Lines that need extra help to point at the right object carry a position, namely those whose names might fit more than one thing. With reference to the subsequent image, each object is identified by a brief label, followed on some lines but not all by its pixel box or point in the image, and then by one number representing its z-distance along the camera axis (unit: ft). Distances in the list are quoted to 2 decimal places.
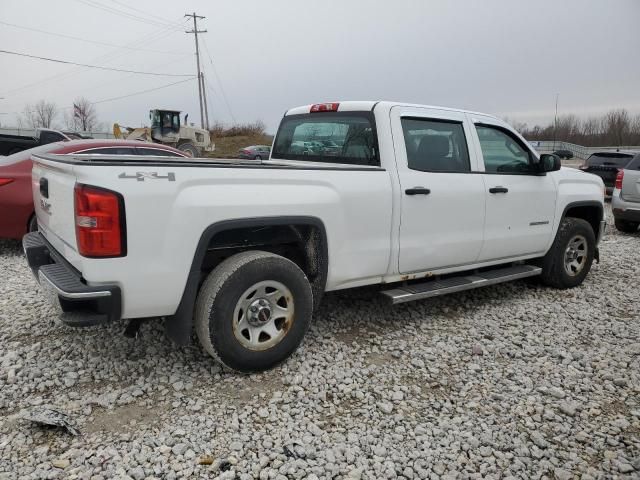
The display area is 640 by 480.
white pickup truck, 8.87
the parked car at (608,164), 41.34
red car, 19.53
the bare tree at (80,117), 215.72
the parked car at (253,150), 98.96
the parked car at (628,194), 29.53
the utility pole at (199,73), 147.56
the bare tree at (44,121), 205.57
